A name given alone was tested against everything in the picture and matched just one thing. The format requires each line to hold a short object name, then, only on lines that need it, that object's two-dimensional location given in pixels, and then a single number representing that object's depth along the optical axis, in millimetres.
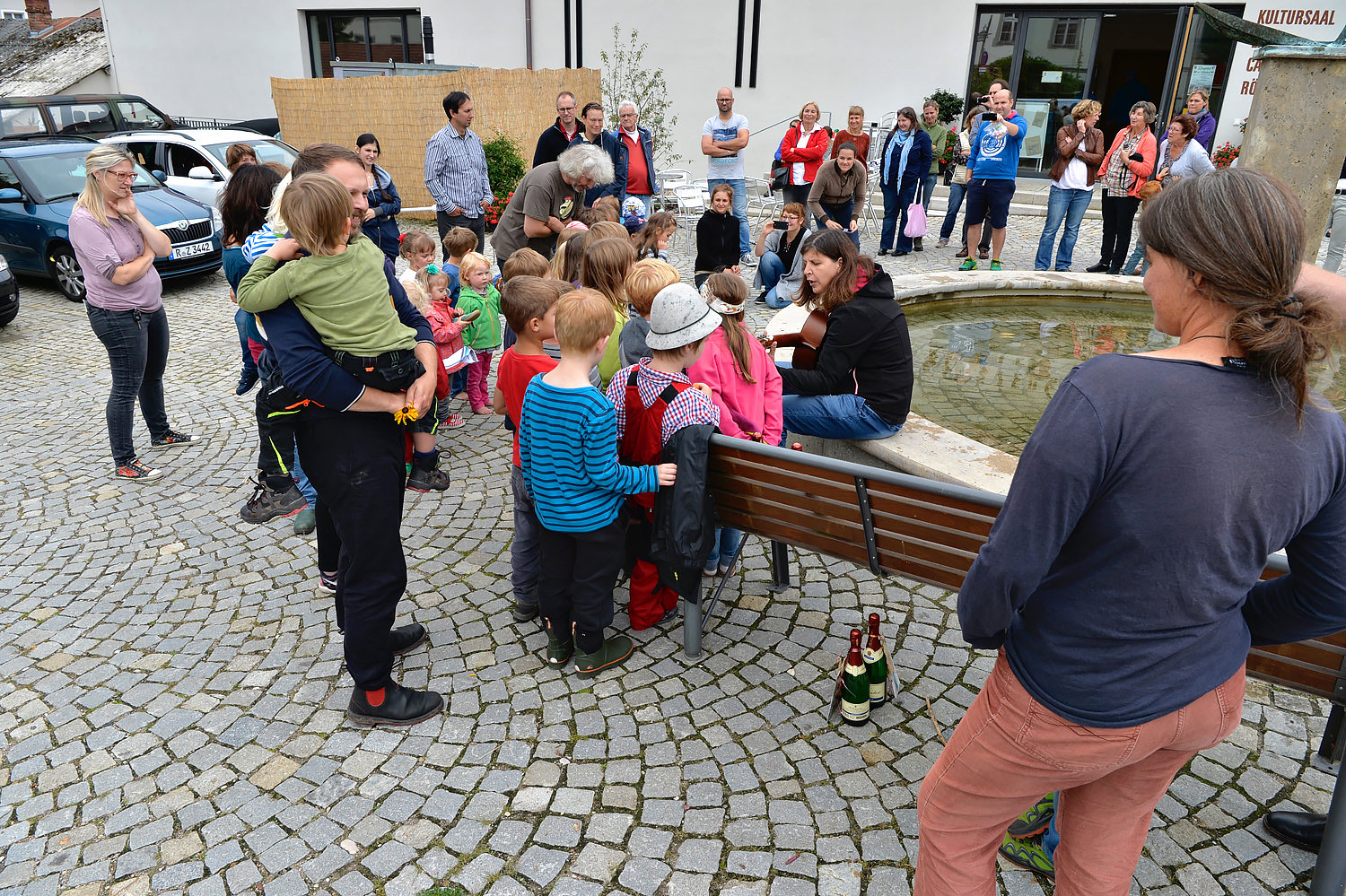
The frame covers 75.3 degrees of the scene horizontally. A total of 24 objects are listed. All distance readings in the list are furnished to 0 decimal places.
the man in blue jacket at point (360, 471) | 2879
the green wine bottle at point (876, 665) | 3336
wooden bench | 2500
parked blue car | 10414
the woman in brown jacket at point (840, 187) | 10609
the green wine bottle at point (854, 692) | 3291
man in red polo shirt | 9930
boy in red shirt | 3830
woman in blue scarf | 11938
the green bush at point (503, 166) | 14203
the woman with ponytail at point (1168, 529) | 1433
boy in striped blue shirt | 3219
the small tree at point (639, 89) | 18266
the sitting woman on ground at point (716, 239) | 9438
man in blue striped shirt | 8633
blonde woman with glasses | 5273
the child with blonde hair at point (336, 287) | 2787
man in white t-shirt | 11500
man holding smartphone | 10531
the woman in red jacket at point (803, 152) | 11977
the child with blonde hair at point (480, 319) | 6355
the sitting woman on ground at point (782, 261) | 9078
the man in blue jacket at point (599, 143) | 8555
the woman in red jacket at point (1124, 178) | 9828
